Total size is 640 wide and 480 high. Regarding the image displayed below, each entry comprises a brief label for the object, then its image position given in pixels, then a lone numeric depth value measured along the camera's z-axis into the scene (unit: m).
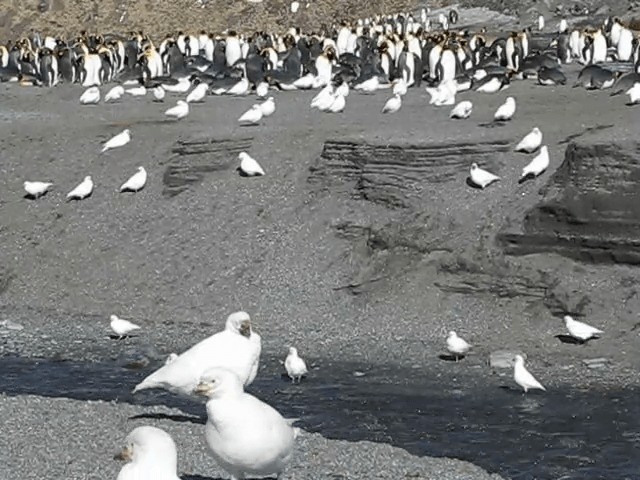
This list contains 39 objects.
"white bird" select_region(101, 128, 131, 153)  21.31
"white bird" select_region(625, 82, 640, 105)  20.67
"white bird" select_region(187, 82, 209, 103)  25.47
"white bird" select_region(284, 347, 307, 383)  13.79
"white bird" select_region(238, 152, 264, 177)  19.41
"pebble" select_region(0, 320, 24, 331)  17.20
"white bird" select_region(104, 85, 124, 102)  27.09
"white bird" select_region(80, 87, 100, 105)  26.84
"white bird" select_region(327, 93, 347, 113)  22.97
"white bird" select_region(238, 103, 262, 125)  21.83
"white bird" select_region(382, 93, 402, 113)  22.34
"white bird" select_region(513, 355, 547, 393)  13.21
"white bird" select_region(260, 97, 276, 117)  22.61
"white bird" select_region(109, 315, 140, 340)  16.20
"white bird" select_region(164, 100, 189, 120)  23.19
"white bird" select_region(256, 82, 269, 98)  26.62
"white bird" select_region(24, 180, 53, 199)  20.45
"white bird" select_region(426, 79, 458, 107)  22.92
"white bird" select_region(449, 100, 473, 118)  20.83
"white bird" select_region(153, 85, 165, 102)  26.72
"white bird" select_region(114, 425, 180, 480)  7.20
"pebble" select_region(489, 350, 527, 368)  14.49
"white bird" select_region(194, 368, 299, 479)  8.19
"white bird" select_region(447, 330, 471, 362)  14.59
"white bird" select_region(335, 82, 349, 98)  23.76
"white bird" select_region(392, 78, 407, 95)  24.66
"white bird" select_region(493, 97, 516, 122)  20.05
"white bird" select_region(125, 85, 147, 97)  27.95
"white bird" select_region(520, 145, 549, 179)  17.30
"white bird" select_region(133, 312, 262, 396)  10.44
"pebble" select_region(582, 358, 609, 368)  14.43
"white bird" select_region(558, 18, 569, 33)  37.56
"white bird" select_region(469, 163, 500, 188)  17.50
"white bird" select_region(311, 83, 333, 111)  23.03
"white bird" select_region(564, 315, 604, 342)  14.90
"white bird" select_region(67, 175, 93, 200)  20.08
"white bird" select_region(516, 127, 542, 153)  18.00
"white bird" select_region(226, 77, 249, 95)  27.16
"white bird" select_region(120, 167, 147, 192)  19.98
